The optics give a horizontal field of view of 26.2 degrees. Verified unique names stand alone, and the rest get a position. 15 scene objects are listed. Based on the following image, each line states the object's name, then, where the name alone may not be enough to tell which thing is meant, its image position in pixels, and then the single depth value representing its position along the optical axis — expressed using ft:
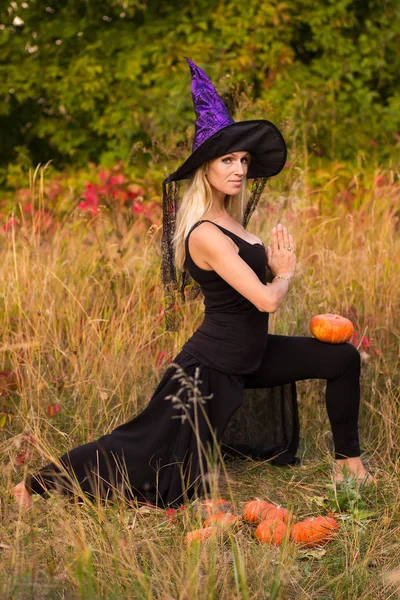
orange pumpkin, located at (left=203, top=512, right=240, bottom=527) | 9.52
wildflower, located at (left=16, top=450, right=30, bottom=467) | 12.02
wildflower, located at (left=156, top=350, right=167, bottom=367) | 13.80
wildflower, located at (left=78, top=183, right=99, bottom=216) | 17.52
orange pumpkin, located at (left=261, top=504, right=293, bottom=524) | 10.11
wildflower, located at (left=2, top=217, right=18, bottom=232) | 14.94
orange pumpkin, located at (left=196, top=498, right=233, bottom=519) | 10.36
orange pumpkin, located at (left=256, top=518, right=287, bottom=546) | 9.77
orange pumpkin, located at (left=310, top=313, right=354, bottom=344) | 11.68
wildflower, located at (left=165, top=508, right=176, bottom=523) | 10.53
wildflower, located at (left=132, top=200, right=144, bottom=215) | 16.39
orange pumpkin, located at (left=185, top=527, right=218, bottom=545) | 9.07
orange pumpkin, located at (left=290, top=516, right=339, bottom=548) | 9.91
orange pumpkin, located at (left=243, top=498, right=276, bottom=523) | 10.36
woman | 11.05
